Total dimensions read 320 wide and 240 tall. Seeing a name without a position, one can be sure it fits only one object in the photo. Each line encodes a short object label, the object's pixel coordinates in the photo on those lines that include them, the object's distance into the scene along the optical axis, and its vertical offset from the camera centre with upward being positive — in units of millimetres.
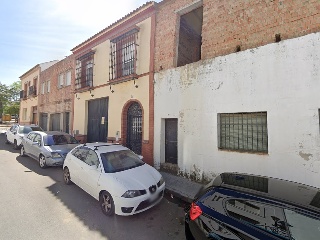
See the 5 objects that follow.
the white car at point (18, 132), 11888 -731
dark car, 2309 -1201
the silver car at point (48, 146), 7809 -1093
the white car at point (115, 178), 4258 -1425
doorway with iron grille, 9272 -286
